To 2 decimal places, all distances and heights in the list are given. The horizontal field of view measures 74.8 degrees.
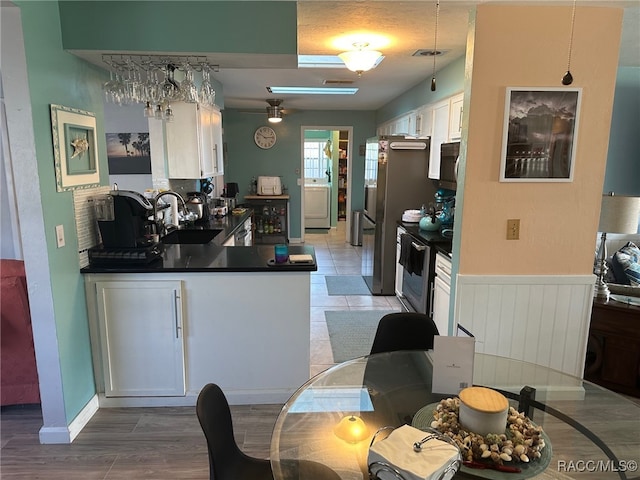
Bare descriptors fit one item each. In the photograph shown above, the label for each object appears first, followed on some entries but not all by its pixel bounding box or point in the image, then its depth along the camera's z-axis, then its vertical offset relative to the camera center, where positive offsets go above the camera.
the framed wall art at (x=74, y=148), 2.23 +0.09
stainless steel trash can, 7.76 -1.13
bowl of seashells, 1.27 -0.85
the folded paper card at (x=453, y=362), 1.56 -0.73
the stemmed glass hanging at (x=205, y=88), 2.62 +0.49
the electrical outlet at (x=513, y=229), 2.55 -0.37
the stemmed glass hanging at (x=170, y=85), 2.62 +0.50
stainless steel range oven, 3.68 -0.97
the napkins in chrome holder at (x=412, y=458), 1.10 -0.78
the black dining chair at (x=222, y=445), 1.41 -0.98
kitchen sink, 3.99 -0.67
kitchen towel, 3.84 -0.84
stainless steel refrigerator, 4.57 -0.26
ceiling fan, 6.76 +0.93
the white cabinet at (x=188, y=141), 3.92 +0.23
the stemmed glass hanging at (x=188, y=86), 2.61 +0.49
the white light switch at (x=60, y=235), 2.26 -0.38
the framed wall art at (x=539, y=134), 2.41 +0.20
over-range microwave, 3.68 +0.03
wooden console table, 2.83 -1.22
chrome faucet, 2.94 -0.34
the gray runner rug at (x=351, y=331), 3.53 -1.53
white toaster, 7.68 -0.34
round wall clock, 7.85 +0.56
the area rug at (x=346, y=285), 5.12 -1.50
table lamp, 2.76 -0.30
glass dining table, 1.41 -0.99
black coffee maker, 2.60 -0.33
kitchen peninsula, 2.58 -1.02
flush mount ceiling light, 3.03 +0.79
